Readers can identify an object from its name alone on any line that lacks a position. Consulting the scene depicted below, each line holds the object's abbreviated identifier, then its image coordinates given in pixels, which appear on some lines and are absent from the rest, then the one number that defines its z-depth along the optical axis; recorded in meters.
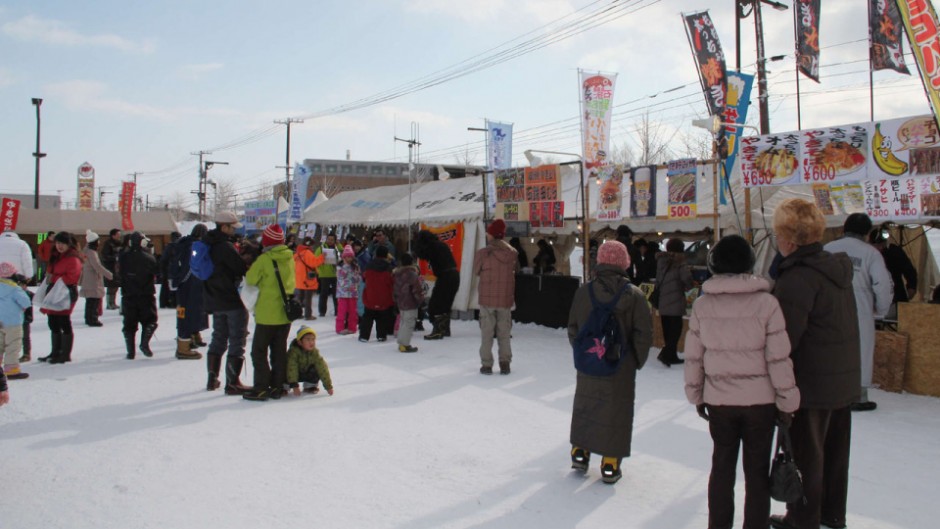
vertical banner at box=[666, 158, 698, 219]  9.59
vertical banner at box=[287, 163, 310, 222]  22.41
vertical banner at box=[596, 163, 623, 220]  10.41
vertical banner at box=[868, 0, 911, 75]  10.83
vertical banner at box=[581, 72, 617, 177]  10.48
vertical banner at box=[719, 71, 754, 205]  8.51
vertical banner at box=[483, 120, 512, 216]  15.22
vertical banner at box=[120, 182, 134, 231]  29.99
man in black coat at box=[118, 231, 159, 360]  8.76
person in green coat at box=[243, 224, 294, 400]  6.52
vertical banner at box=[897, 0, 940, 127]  5.78
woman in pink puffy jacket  3.24
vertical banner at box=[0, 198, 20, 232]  21.48
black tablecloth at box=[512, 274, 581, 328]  11.75
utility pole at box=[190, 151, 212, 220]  59.47
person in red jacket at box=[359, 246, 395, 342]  10.48
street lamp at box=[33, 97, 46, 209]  32.66
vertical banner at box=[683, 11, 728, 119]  9.33
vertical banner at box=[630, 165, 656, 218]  10.27
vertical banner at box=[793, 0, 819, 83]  11.12
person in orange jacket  12.39
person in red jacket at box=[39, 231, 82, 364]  8.50
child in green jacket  6.71
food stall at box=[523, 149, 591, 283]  10.24
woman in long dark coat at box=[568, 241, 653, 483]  4.36
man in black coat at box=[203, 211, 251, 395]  6.74
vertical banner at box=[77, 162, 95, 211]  42.31
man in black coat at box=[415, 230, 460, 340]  11.02
